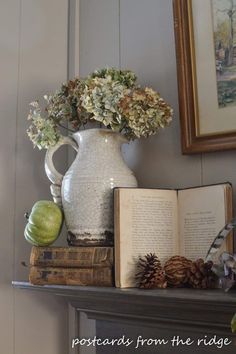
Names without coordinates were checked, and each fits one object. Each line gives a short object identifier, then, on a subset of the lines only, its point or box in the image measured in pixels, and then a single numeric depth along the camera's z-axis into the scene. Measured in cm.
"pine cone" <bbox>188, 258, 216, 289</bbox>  87
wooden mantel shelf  77
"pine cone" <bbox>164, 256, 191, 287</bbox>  90
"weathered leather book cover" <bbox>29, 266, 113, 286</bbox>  93
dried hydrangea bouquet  98
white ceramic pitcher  98
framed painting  100
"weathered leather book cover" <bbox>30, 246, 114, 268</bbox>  94
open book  92
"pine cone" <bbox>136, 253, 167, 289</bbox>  88
